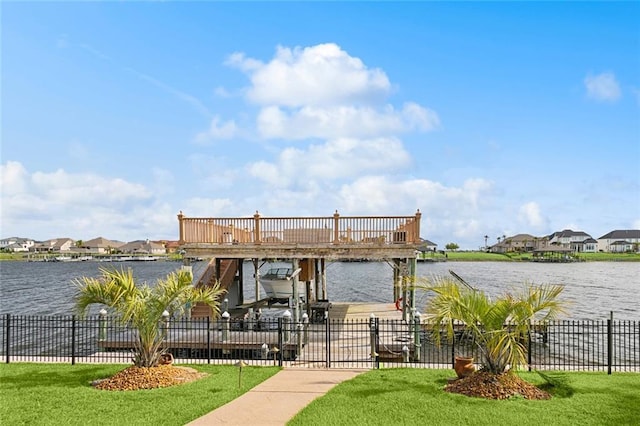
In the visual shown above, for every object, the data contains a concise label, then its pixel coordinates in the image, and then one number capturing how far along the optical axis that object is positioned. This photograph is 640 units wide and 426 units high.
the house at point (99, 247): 196.62
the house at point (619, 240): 182.57
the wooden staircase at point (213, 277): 23.88
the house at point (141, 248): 189.35
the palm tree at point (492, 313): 11.35
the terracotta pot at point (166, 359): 13.57
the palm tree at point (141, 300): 12.71
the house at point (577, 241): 187.88
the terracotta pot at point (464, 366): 12.50
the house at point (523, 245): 185.62
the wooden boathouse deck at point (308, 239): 21.88
